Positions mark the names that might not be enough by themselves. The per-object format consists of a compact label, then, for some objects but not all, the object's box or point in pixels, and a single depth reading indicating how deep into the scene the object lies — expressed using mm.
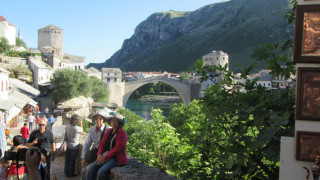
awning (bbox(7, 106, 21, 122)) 14448
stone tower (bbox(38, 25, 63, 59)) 58906
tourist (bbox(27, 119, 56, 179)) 4148
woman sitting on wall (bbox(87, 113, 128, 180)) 3646
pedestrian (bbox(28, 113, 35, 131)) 12975
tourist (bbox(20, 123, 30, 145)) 7341
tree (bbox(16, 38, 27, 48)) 50969
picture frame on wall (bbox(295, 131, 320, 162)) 1759
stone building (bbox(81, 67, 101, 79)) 46531
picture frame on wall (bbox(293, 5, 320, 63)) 1765
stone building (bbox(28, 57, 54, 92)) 32625
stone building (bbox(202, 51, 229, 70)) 52062
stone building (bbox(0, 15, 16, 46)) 42728
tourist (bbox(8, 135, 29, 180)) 3715
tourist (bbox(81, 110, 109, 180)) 4289
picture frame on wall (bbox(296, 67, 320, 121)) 1753
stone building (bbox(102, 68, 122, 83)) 56156
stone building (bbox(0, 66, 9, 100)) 16203
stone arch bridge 42969
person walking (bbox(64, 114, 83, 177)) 5008
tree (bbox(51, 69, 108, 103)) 29797
